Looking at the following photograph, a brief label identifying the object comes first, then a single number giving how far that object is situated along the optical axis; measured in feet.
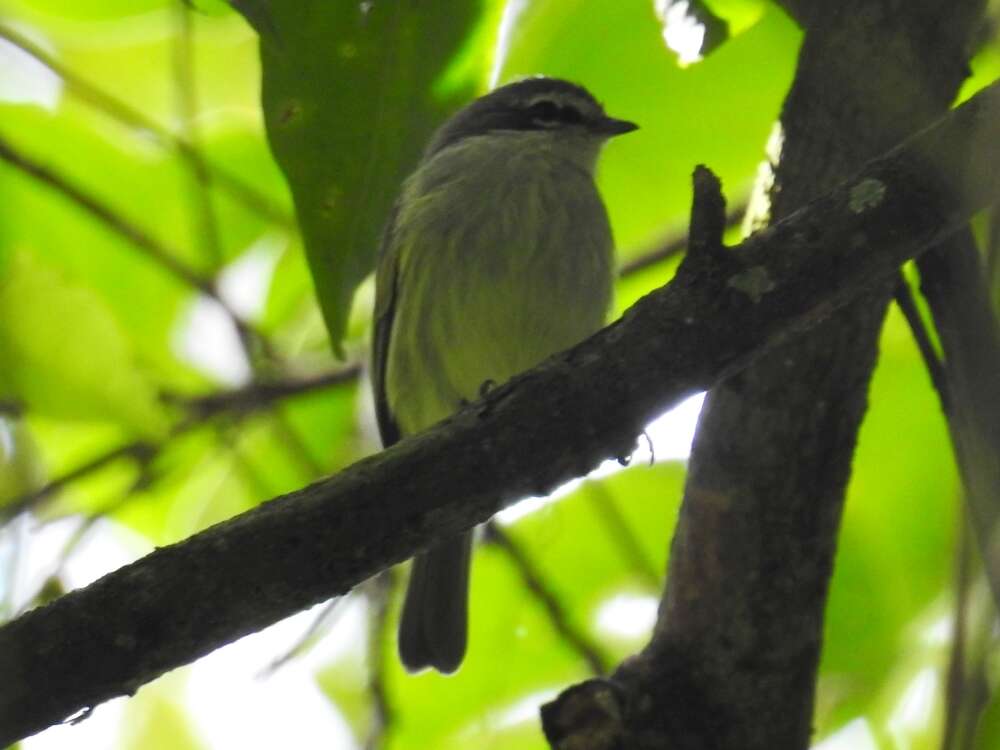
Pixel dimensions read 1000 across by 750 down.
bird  27.94
